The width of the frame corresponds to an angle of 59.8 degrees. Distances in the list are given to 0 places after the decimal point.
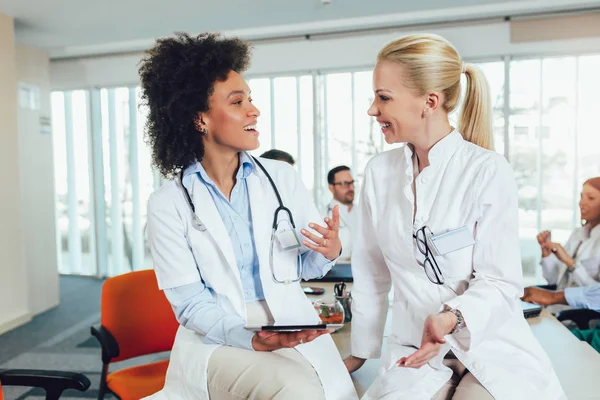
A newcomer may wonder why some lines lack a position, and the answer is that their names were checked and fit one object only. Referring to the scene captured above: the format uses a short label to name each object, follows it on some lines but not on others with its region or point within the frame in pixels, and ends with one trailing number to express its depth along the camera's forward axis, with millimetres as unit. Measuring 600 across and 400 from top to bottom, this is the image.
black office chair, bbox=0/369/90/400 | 1674
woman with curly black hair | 1462
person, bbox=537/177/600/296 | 2992
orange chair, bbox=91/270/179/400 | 2199
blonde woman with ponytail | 1305
